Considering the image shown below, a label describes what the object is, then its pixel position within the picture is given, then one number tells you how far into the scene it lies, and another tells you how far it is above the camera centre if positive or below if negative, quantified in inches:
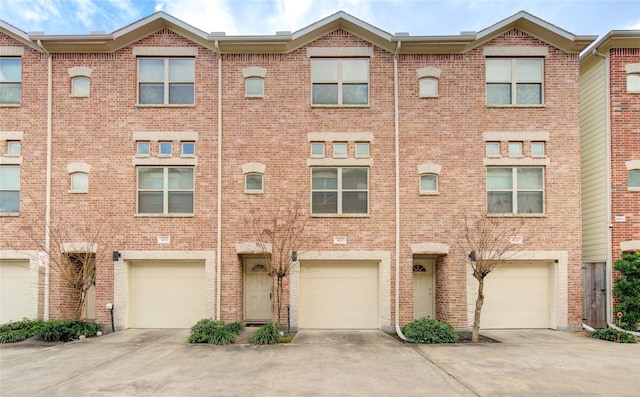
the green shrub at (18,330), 414.9 -138.1
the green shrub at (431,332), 404.8 -131.2
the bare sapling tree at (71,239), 462.6 -41.4
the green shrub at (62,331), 414.9 -134.6
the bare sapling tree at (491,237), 456.1 -36.9
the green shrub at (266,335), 397.4 -132.3
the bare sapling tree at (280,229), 458.3 -28.8
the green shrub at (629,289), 428.1 -91.1
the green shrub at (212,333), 399.9 -132.3
